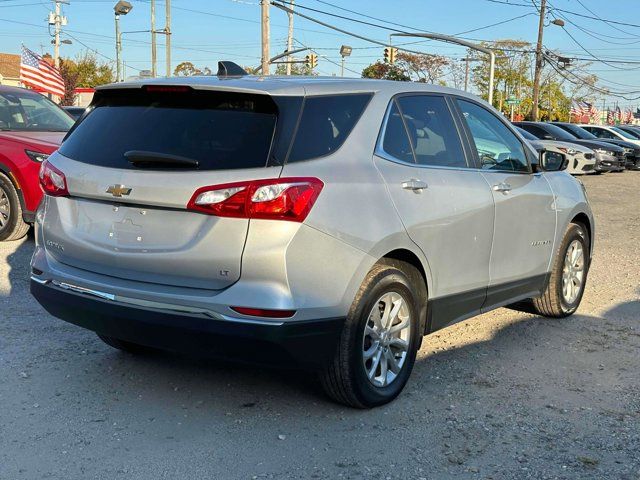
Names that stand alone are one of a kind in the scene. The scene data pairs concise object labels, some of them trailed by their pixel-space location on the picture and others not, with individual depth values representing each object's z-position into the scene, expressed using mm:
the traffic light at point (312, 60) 38625
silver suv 3455
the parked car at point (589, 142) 23297
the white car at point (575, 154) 21344
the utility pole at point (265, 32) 26969
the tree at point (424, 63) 71562
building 71950
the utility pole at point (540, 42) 43166
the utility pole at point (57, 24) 41609
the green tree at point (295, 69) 65906
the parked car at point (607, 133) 29559
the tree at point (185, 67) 72938
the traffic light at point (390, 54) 34750
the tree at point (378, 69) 62469
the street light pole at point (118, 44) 37425
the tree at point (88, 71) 61438
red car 8227
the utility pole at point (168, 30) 35875
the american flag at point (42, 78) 22141
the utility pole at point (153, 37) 37281
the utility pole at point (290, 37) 46969
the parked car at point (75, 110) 16878
